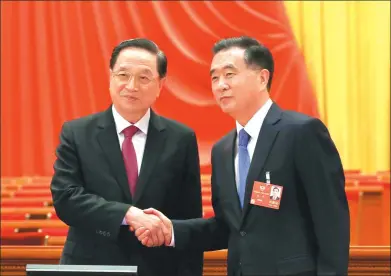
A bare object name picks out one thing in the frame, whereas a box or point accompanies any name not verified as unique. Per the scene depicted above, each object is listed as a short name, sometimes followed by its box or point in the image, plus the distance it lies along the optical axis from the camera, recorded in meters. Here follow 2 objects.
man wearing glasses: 3.49
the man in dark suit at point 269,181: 3.30
